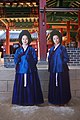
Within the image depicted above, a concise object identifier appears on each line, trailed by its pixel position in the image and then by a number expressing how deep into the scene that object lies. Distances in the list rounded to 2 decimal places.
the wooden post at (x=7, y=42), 7.23
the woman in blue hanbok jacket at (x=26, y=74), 2.57
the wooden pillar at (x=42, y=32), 3.19
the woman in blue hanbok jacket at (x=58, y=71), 2.60
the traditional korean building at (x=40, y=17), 3.22
